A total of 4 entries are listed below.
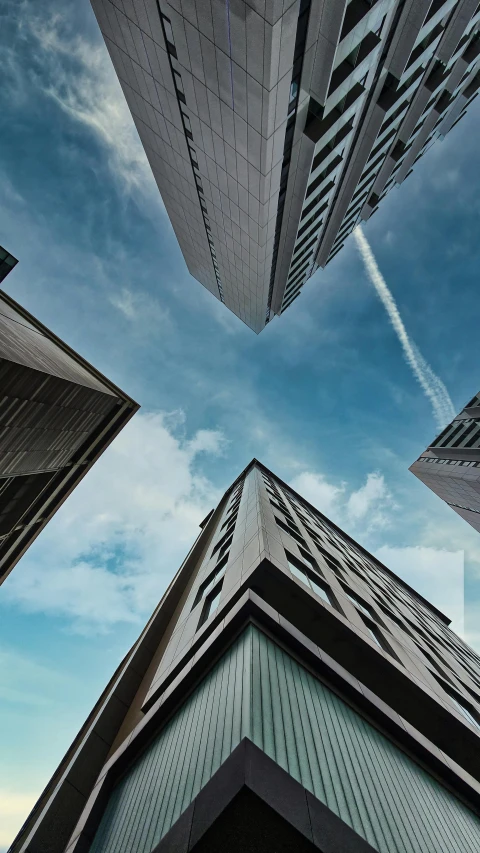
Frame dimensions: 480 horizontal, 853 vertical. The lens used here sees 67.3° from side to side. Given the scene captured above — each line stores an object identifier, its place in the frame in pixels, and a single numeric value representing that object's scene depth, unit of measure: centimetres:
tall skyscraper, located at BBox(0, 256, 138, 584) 1195
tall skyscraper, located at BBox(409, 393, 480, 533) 4790
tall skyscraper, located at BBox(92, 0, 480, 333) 1611
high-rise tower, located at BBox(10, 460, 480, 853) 601
